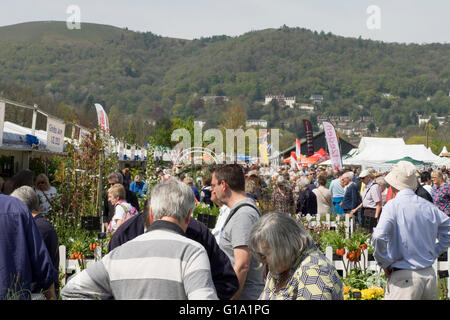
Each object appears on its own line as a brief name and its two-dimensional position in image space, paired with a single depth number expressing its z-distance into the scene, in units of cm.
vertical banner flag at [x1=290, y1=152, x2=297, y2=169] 3555
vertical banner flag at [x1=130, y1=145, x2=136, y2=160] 2731
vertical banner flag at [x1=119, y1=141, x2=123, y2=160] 2289
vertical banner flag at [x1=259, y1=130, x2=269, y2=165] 4668
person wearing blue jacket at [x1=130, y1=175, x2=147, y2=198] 1585
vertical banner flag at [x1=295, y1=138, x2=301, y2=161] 3599
